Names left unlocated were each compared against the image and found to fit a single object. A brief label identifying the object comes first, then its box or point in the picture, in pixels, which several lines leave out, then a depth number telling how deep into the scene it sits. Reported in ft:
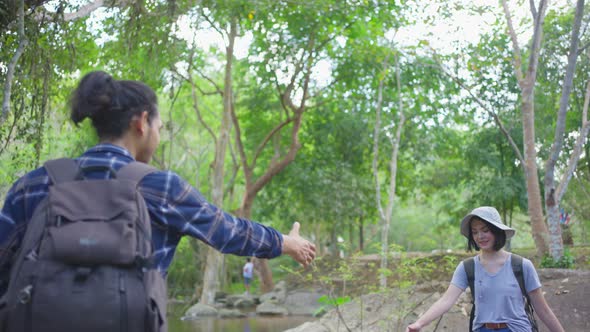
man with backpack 5.57
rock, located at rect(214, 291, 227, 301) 94.79
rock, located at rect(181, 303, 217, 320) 69.21
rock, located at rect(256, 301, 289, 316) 72.02
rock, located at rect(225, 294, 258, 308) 86.52
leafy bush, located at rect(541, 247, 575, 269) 40.65
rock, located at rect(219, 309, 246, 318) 69.21
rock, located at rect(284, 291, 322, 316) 76.48
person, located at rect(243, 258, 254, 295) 97.14
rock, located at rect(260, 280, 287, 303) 78.89
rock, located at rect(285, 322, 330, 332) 40.02
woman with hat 12.85
